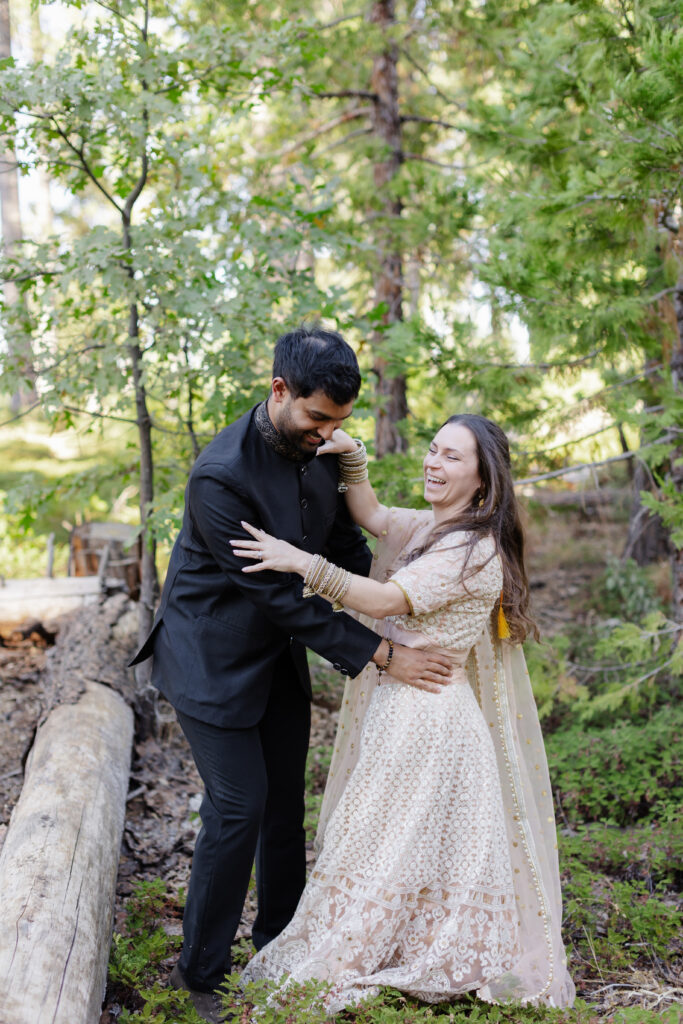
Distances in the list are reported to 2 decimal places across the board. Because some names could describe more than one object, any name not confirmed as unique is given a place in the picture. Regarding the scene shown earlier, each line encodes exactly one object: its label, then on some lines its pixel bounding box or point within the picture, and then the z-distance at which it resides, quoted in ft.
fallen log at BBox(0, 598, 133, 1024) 7.66
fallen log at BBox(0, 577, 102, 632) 20.06
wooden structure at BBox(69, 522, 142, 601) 22.18
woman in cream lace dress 9.23
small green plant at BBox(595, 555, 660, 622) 22.72
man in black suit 8.87
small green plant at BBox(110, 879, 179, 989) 9.39
